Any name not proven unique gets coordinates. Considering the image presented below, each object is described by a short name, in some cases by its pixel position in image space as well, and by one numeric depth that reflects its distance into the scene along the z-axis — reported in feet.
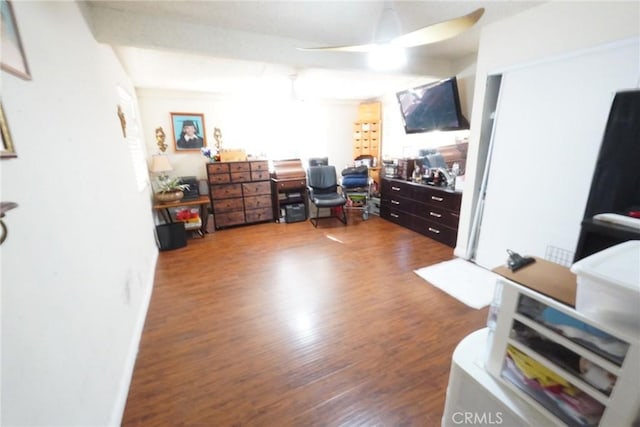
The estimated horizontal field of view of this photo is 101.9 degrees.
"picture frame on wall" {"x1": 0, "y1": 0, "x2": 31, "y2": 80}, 2.69
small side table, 12.25
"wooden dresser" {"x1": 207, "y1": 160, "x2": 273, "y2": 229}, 13.69
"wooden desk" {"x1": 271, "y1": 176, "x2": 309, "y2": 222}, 15.01
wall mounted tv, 10.90
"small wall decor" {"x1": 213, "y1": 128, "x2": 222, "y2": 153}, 14.70
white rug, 7.53
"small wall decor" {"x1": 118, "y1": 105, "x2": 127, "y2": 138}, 7.68
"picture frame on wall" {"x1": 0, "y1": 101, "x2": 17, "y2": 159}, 2.44
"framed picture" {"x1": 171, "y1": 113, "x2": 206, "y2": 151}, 13.85
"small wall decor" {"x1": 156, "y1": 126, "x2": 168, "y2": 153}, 13.52
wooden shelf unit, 16.57
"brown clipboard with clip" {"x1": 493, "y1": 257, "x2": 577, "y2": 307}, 2.90
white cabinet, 2.36
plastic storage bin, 2.19
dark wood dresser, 10.85
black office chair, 14.53
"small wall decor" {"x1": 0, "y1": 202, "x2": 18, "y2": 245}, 2.08
